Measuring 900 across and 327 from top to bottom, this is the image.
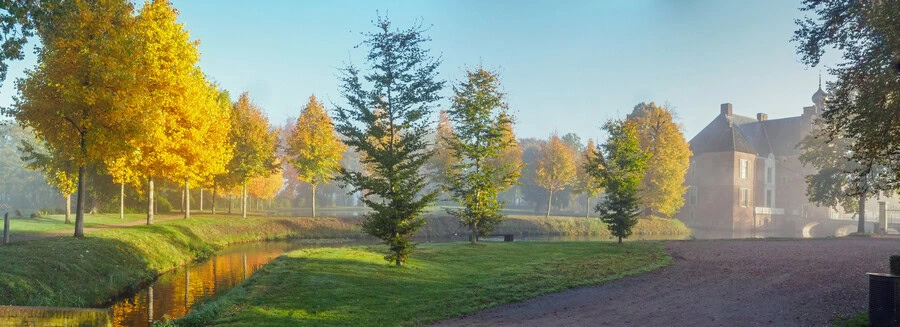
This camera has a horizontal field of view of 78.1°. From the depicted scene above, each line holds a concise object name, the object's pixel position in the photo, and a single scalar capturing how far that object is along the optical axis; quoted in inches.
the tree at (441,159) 2158.0
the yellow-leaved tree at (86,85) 814.5
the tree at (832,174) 1656.0
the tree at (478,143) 1126.4
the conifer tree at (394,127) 802.8
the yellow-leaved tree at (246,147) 1662.2
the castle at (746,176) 2630.4
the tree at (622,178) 1192.2
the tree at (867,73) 488.1
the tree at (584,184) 2153.1
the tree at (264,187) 2114.9
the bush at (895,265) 450.2
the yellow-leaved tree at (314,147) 1747.0
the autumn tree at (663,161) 2033.7
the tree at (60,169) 1206.3
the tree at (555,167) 2301.9
